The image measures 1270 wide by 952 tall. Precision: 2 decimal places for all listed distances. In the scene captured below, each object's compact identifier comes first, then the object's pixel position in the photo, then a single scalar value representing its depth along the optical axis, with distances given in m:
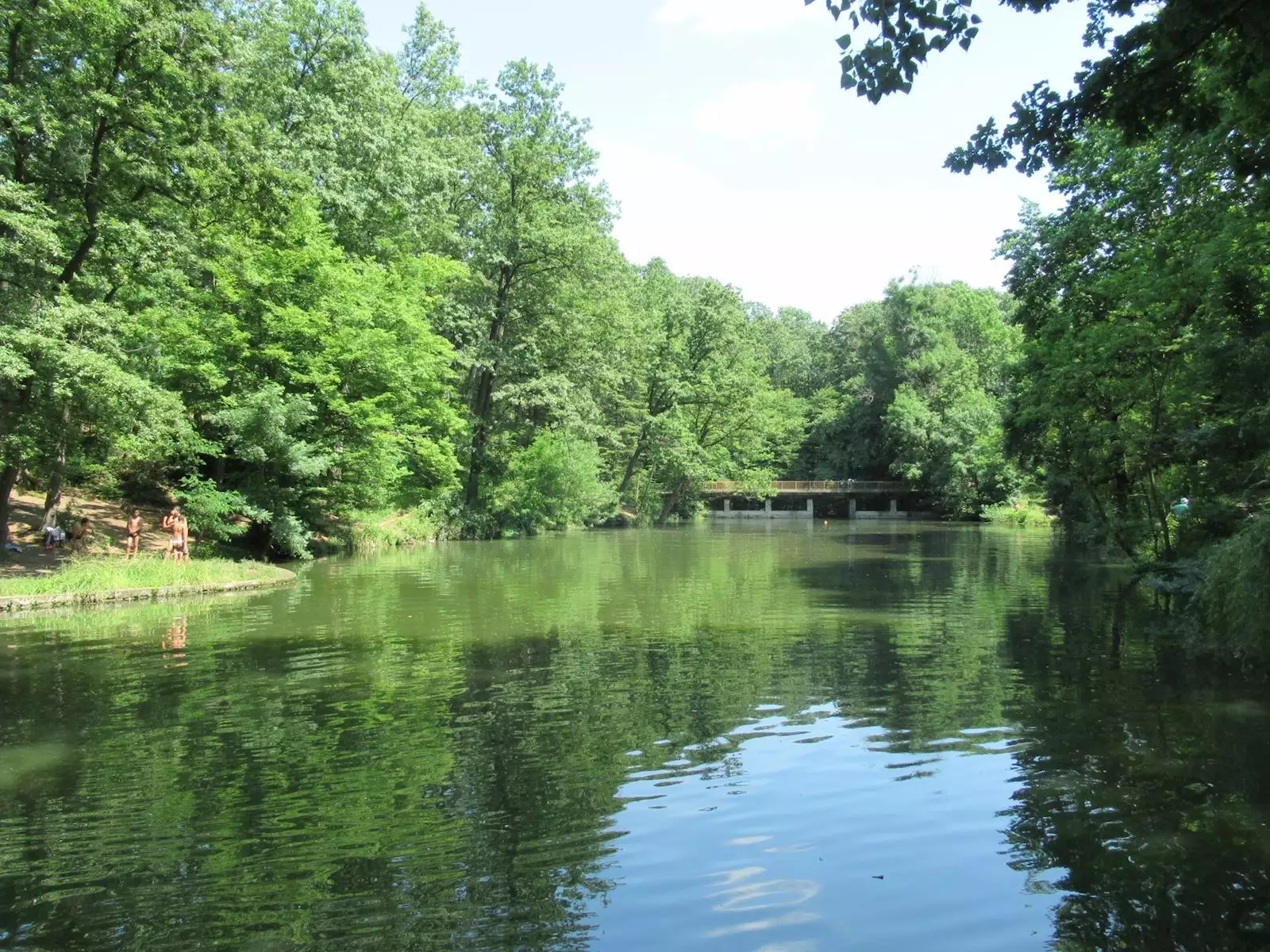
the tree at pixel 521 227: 42.38
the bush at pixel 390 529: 32.88
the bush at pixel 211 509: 24.58
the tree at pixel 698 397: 57.66
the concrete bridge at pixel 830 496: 77.56
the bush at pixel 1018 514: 56.81
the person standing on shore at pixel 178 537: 21.39
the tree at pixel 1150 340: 13.36
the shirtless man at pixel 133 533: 21.95
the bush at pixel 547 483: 43.34
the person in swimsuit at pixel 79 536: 22.19
